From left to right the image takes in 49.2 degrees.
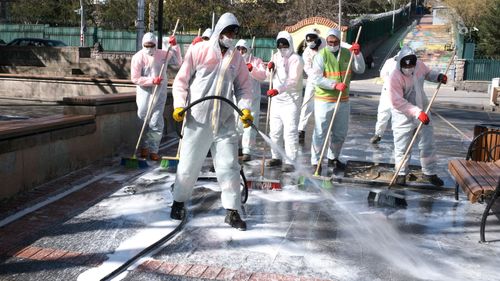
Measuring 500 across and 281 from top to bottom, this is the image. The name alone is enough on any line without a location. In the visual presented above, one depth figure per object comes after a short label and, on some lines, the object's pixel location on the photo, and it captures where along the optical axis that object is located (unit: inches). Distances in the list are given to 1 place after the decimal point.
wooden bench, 177.3
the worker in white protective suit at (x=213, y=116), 189.9
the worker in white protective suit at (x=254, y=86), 309.4
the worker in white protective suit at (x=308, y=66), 331.6
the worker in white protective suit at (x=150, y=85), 298.8
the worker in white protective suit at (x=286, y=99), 286.5
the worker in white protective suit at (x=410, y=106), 244.1
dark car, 938.1
